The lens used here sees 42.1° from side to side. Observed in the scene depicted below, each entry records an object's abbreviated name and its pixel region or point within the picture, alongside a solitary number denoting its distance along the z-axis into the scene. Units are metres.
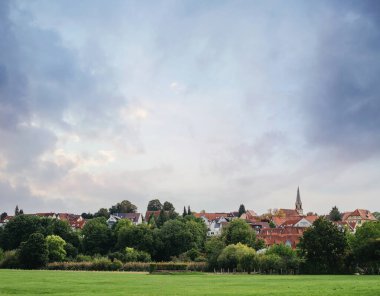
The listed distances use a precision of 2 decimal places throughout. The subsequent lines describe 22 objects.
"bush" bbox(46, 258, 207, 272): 97.69
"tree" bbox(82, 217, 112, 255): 137.62
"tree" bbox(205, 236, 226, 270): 96.25
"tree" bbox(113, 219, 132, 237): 146.86
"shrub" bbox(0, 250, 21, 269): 113.04
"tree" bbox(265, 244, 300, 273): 82.44
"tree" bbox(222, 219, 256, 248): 117.62
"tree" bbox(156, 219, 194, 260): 131.12
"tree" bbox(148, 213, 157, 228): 160.43
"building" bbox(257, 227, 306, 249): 139.48
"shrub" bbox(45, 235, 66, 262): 119.06
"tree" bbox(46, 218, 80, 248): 137.62
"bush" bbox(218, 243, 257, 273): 88.62
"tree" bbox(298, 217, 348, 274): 80.88
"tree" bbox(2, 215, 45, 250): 139.50
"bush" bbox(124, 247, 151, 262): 116.44
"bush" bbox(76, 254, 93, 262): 118.75
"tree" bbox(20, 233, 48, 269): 110.50
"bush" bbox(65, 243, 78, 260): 128.82
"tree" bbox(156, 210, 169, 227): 171.55
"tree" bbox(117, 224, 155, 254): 130.12
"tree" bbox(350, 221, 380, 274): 76.31
